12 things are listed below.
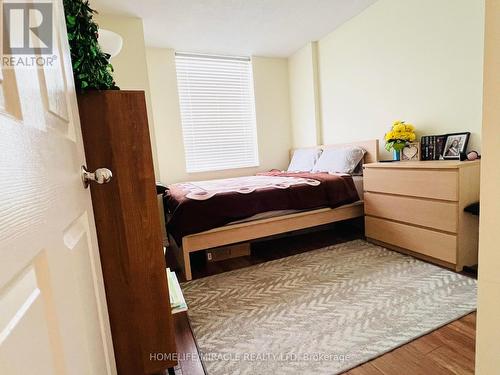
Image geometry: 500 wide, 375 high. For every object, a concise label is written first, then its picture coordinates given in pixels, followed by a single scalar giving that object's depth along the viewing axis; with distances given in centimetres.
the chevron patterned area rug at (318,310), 123
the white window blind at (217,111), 363
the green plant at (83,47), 88
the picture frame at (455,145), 213
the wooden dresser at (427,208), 185
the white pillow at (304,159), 352
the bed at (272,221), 209
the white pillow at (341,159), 293
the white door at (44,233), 31
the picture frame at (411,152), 248
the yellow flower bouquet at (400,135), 247
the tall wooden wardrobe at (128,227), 96
